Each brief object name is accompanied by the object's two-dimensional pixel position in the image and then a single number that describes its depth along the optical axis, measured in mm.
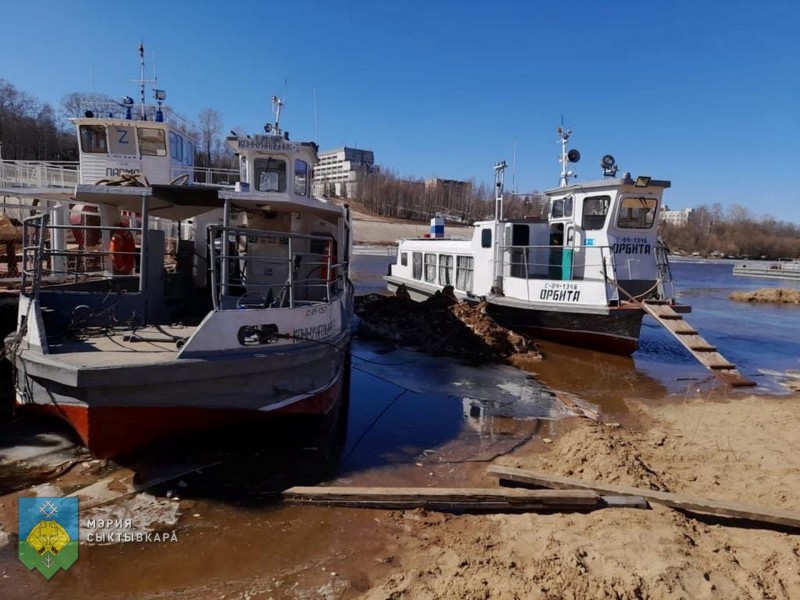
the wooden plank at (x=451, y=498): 4898
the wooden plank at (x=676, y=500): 4508
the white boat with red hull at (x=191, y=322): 5441
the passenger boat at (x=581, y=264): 12695
